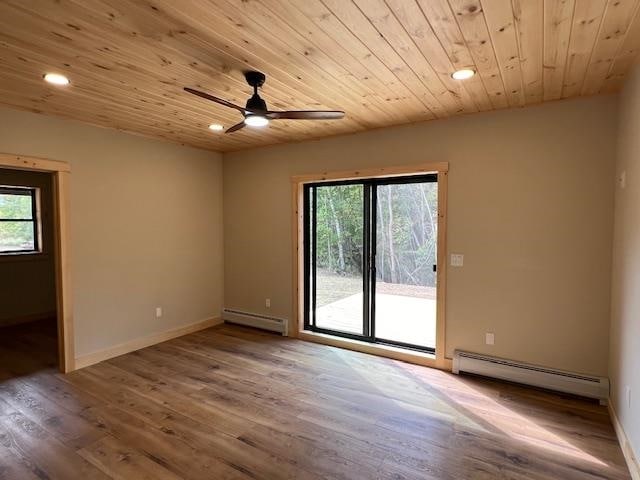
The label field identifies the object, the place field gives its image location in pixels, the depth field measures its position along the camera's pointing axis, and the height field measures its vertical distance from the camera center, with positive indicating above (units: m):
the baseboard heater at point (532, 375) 3.04 -1.36
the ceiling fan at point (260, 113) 2.51 +0.83
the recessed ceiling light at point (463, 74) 2.52 +1.12
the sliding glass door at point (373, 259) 4.05 -0.38
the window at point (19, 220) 5.36 +0.14
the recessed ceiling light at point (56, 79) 2.59 +1.13
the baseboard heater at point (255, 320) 4.92 -1.34
